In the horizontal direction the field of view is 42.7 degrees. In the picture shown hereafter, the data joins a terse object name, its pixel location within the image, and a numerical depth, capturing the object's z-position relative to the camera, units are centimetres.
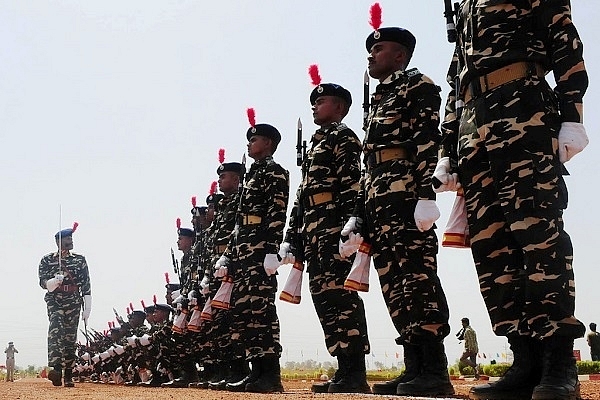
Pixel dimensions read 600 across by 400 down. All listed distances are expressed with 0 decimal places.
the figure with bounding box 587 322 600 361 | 1867
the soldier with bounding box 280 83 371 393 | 602
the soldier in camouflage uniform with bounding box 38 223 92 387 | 1322
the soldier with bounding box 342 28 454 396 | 486
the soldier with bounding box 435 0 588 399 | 348
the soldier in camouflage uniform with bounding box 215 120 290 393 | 734
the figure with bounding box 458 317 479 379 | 1906
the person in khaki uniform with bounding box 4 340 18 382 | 2178
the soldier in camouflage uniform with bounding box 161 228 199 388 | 1097
